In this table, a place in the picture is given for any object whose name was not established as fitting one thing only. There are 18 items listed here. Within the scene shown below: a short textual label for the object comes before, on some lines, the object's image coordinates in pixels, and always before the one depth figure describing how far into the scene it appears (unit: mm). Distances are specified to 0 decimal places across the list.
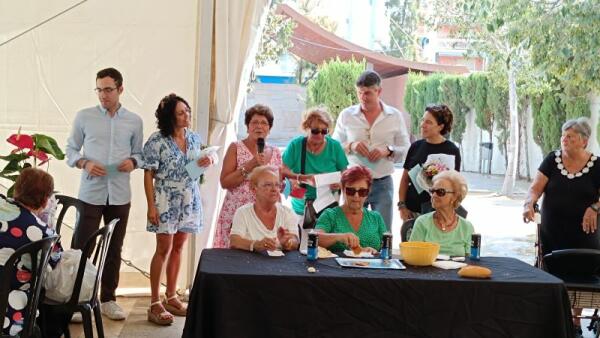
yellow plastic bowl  3084
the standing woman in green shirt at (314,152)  4223
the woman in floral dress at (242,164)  4070
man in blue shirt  4219
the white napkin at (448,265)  3061
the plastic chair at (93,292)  3115
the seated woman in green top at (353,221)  3375
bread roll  2896
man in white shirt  4434
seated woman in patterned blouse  2789
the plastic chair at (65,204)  3969
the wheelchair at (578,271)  3781
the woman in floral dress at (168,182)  4207
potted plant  3881
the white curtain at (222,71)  4746
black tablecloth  2791
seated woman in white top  3344
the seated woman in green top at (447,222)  3445
